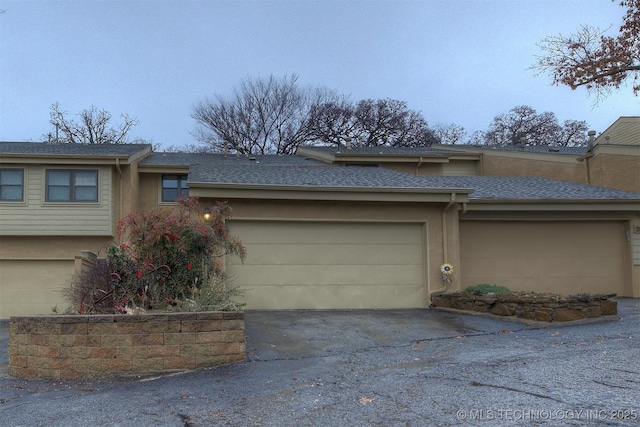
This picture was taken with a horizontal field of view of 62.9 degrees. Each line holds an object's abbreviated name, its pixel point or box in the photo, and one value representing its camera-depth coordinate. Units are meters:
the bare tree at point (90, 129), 31.75
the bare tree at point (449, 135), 40.16
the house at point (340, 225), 11.23
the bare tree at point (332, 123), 35.09
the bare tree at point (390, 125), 37.25
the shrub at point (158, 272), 7.03
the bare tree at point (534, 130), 41.16
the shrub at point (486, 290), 10.03
